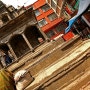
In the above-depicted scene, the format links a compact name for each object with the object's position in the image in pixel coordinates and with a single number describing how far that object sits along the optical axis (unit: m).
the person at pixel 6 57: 8.15
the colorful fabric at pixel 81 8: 6.30
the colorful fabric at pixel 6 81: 2.35
